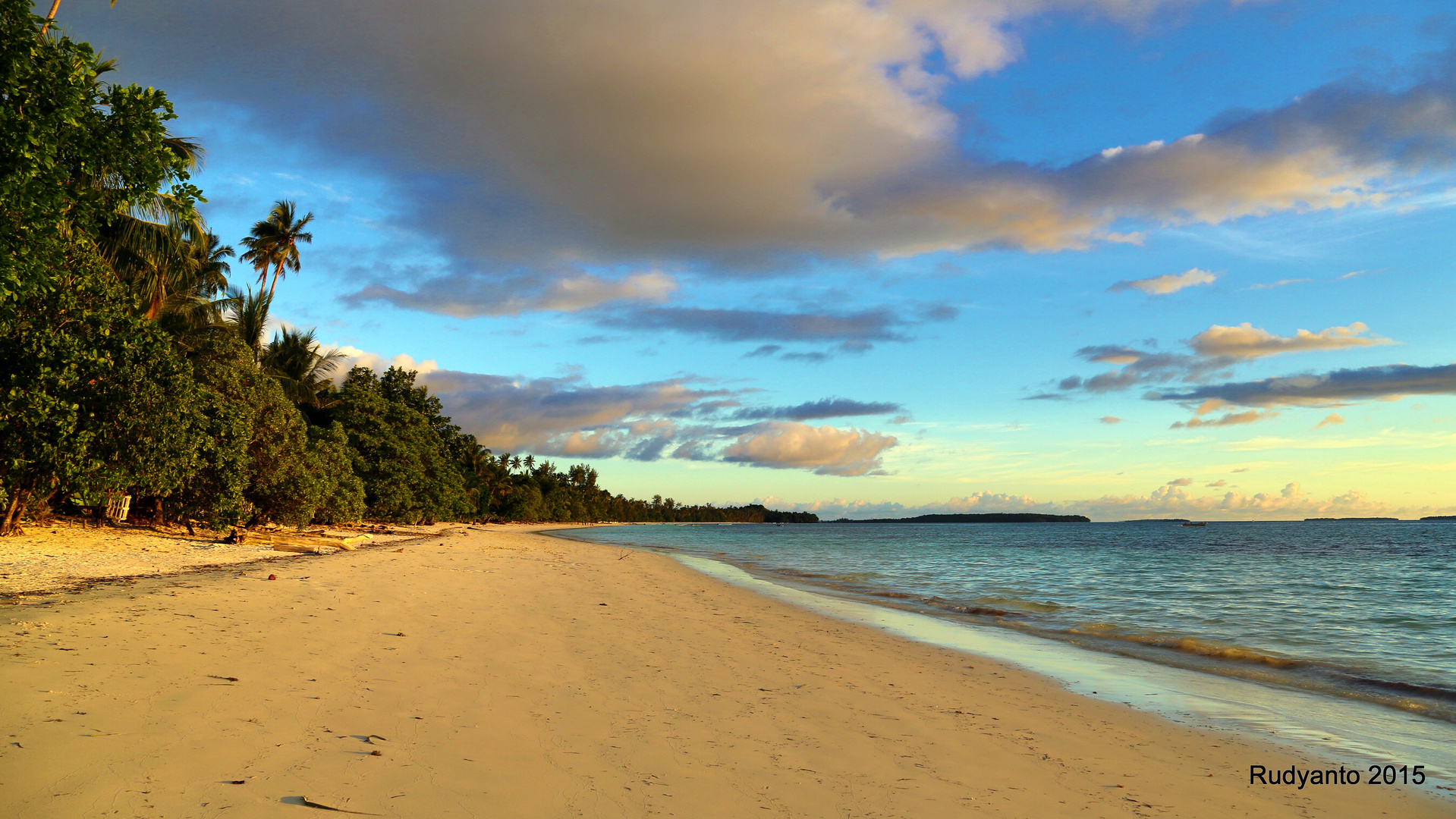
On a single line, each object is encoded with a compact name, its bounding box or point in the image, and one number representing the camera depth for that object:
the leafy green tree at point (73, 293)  8.00
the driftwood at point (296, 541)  22.53
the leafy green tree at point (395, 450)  42.59
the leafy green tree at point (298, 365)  41.44
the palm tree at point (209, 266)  35.78
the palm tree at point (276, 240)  45.34
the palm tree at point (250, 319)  38.19
